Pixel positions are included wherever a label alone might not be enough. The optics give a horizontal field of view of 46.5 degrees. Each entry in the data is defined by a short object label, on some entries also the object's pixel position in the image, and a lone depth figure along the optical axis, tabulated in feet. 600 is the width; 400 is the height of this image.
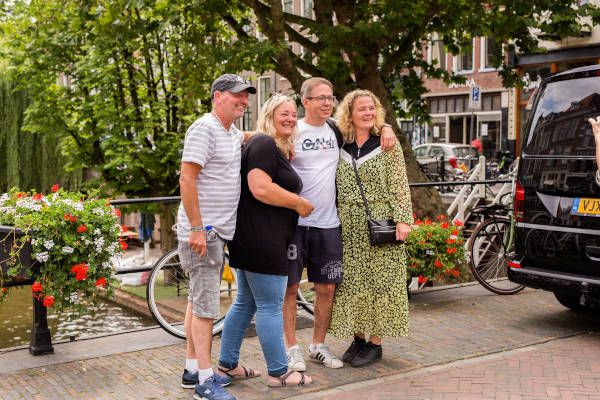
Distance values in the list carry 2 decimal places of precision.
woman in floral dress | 16.10
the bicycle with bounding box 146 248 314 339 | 18.39
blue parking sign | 64.85
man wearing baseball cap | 13.34
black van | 18.03
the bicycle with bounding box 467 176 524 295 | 24.13
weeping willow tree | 77.15
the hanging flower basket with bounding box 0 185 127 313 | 15.84
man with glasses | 15.48
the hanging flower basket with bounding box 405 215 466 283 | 22.57
